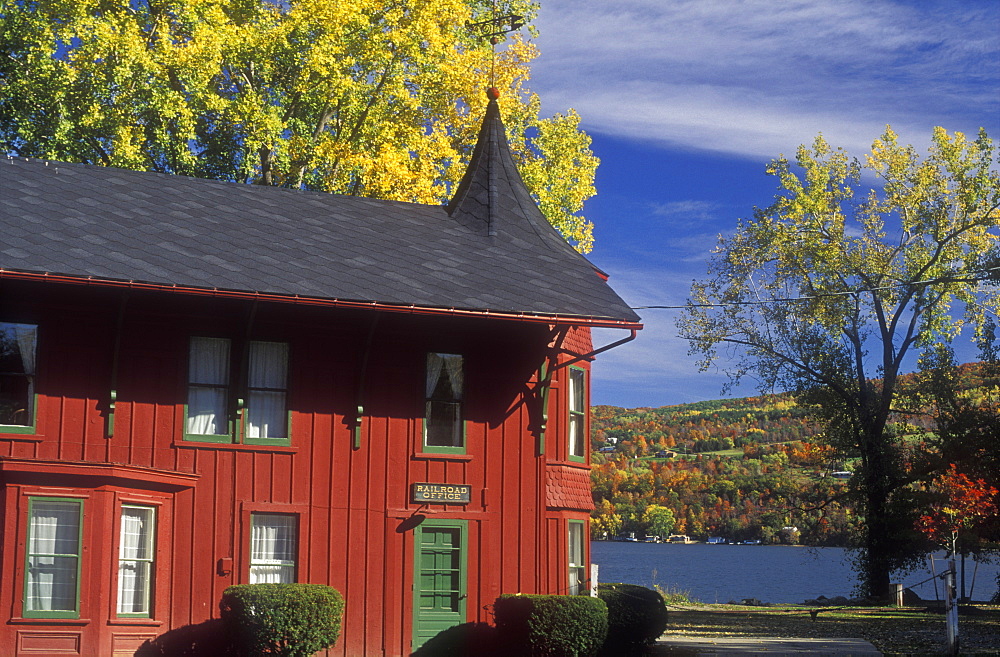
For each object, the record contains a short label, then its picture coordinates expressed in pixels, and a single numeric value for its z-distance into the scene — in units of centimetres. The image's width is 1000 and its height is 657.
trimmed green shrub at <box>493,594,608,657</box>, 1834
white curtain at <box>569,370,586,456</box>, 2342
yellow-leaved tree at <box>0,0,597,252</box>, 3116
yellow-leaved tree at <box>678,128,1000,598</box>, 4284
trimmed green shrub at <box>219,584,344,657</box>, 1719
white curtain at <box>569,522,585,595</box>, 2223
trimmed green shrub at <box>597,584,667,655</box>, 2047
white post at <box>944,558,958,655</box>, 2061
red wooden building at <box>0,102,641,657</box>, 1730
